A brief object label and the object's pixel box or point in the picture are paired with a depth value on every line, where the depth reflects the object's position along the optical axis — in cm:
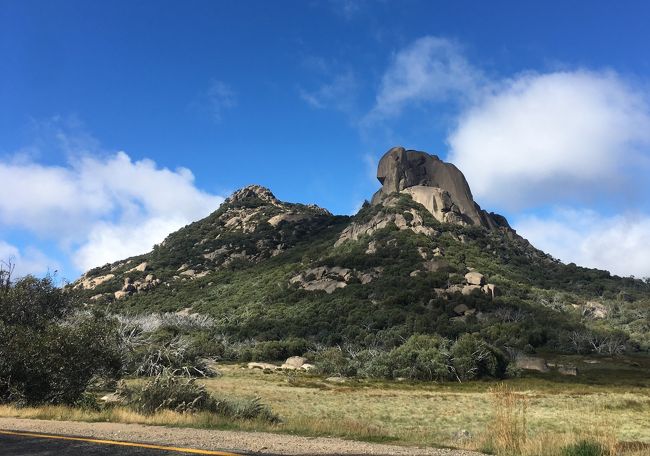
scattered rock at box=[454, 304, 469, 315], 8206
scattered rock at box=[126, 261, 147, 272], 13310
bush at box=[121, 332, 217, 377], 3844
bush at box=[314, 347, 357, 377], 5688
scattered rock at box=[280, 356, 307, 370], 6309
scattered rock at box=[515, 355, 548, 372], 5868
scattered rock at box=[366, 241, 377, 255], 10836
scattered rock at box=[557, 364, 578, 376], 5612
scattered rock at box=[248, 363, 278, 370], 6007
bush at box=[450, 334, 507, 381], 5306
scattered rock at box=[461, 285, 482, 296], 8620
